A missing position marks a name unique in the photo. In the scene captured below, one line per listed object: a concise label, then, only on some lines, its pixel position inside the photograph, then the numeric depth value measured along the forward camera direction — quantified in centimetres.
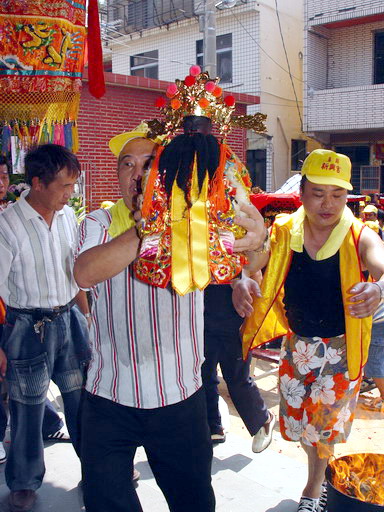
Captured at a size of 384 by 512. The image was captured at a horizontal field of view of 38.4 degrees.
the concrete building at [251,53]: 1695
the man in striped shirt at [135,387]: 194
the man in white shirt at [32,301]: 293
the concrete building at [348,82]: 1515
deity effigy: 163
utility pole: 711
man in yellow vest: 264
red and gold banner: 278
